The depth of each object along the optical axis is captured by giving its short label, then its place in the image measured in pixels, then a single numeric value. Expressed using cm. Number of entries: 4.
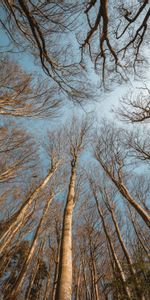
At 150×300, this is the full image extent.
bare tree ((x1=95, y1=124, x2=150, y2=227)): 726
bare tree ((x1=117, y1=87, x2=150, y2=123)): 723
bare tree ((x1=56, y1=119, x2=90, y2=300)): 206
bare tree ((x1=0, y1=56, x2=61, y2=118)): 649
